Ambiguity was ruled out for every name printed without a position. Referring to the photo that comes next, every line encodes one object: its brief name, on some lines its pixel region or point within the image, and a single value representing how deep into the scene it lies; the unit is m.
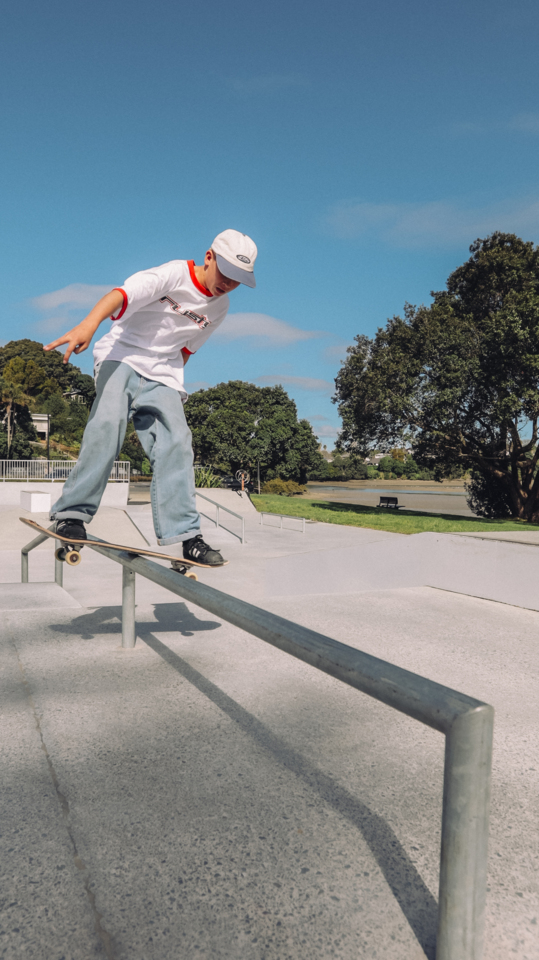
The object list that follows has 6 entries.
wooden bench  31.80
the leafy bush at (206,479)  29.62
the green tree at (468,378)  21.92
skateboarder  2.85
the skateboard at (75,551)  2.91
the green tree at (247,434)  50.78
